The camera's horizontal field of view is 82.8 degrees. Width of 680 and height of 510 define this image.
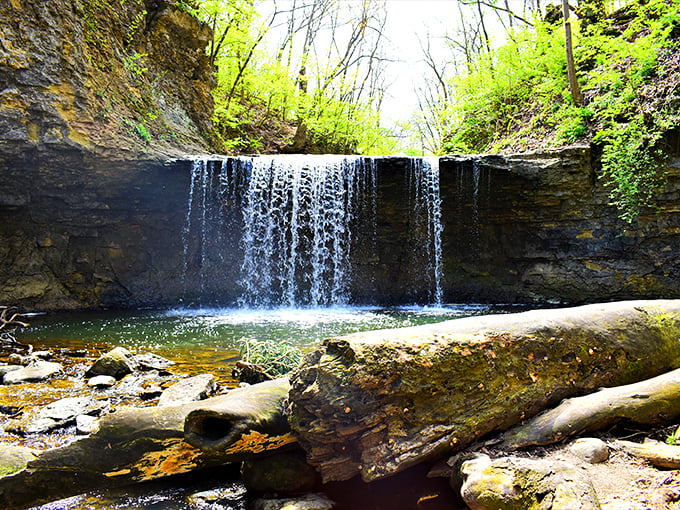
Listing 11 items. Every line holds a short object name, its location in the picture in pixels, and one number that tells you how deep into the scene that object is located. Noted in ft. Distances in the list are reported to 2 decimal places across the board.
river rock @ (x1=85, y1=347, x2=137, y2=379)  13.41
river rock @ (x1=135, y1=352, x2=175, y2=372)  14.55
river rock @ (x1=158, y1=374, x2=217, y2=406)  10.36
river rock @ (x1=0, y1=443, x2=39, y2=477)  6.64
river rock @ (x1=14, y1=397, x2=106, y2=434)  9.27
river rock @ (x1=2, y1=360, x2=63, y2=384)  12.58
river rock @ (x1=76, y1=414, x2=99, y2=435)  9.18
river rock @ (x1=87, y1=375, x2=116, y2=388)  12.43
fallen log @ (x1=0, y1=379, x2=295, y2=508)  6.70
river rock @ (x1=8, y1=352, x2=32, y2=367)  14.98
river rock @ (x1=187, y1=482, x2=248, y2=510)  6.74
